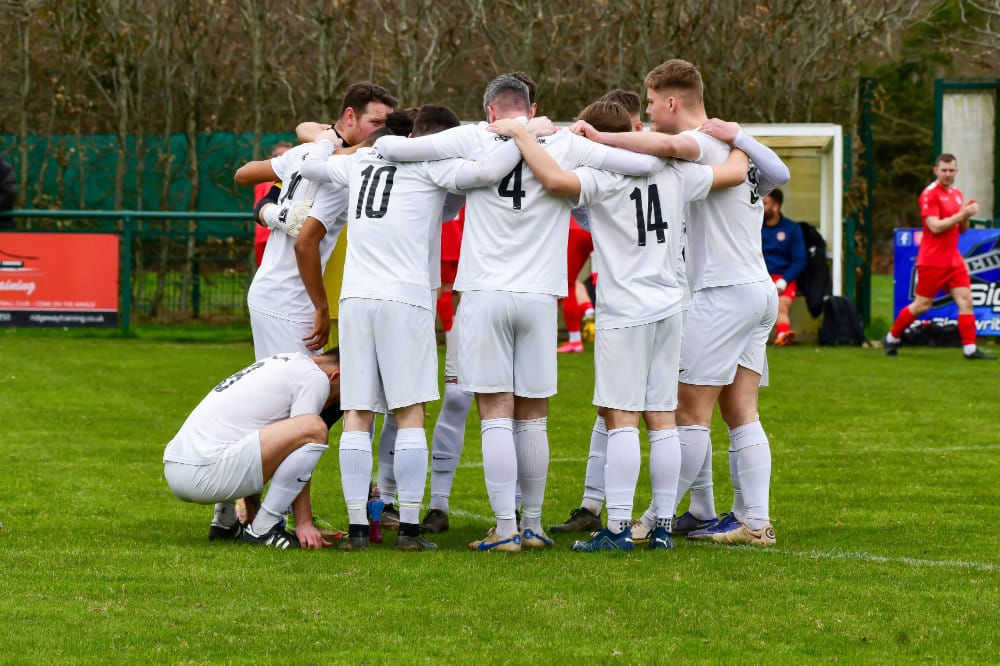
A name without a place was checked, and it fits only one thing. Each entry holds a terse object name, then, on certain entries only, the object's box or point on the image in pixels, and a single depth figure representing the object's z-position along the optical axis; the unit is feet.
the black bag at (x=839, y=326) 129.59
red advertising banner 128.57
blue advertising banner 126.72
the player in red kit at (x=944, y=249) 111.55
